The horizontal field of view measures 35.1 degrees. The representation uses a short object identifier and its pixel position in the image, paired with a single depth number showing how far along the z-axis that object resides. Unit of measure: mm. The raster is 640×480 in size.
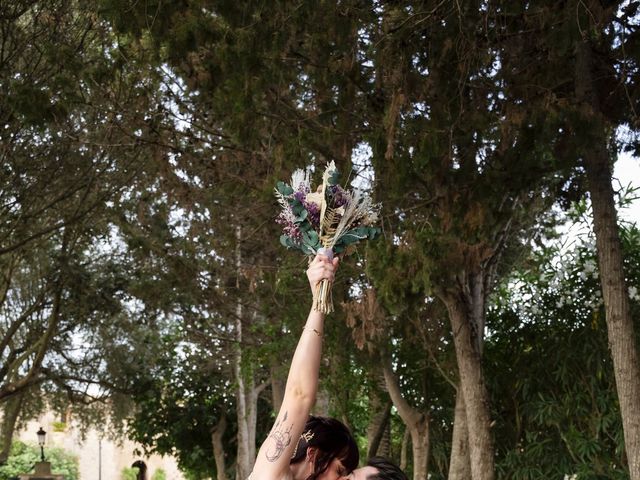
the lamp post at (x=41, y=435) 27273
